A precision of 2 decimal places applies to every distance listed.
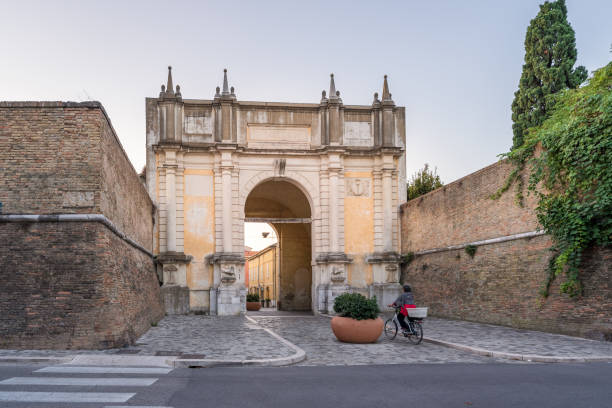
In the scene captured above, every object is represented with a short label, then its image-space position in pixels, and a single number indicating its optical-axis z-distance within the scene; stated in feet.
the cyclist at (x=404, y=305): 41.75
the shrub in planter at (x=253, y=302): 104.53
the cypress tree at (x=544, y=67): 74.69
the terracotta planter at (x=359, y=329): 40.93
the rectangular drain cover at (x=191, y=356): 31.17
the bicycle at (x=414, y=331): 40.73
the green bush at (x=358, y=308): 41.34
